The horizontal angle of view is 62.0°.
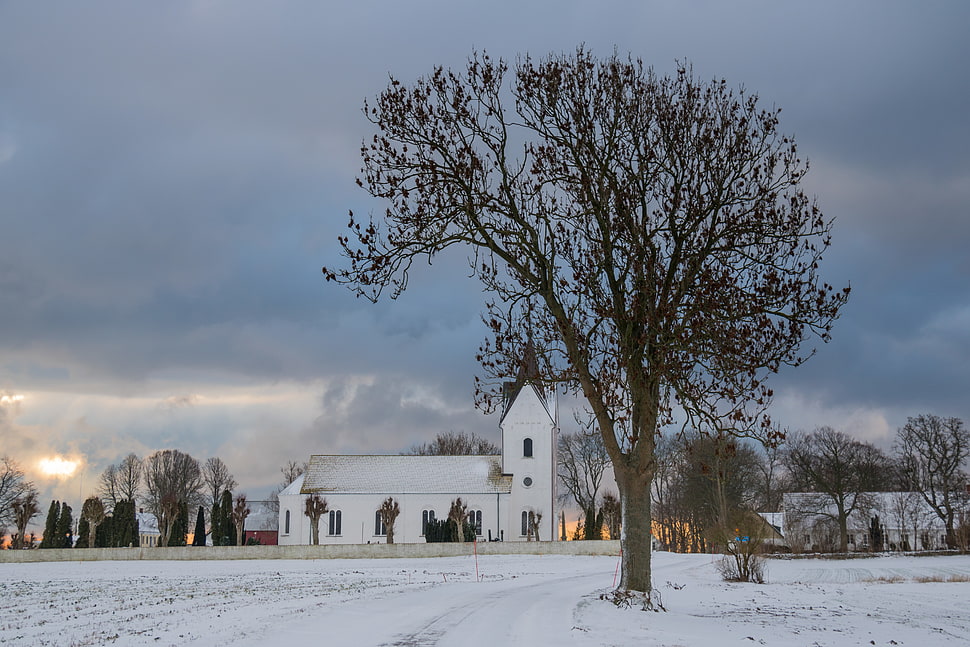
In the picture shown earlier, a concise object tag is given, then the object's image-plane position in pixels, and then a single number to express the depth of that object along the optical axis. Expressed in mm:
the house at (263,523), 85562
